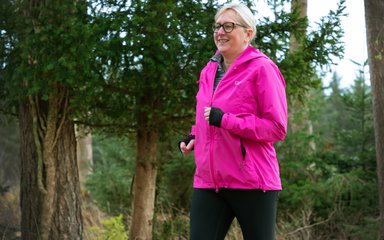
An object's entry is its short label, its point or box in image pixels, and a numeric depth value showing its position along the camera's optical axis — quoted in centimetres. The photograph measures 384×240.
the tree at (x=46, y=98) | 514
